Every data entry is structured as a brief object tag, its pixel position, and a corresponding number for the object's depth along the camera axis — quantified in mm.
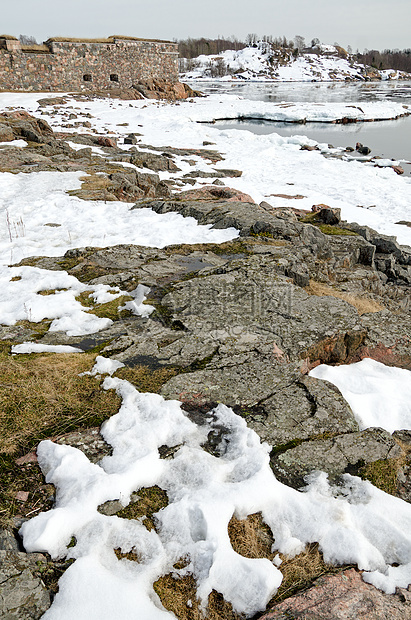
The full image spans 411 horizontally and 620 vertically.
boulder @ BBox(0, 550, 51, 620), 2213
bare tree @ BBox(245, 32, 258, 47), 168000
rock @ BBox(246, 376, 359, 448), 3684
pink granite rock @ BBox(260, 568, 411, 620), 2266
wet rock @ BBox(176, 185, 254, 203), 13250
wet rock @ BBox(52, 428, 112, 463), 3360
